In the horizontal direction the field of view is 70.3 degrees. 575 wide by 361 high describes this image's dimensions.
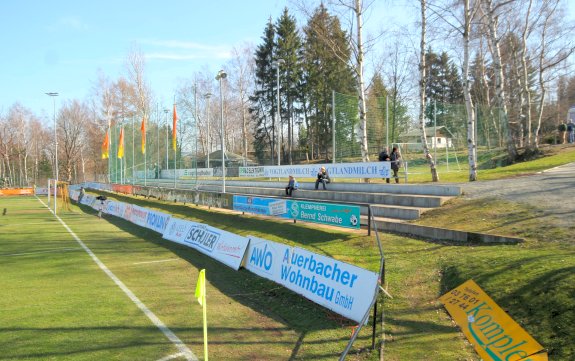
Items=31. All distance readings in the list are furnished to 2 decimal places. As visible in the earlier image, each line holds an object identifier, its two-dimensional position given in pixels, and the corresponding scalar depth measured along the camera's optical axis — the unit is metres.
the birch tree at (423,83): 19.58
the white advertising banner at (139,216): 21.23
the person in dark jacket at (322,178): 21.88
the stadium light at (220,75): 21.95
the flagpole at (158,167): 41.01
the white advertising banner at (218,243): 12.09
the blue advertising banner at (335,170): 19.17
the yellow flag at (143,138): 39.89
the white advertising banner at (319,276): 7.11
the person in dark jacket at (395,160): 19.74
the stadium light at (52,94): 37.22
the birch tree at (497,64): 20.02
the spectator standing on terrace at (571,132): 29.16
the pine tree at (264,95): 51.66
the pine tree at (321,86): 50.09
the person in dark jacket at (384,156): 20.27
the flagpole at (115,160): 52.31
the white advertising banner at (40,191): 63.04
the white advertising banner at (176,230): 16.38
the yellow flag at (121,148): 42.87
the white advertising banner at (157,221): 18.62
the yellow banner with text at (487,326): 5.39
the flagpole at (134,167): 46.91
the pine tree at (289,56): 50.41
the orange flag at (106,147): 50.31
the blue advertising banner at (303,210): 12.34
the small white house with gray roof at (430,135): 29.83
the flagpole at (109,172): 55.71
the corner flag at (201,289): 4.54
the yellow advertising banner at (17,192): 59.74
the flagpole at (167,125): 43.28
